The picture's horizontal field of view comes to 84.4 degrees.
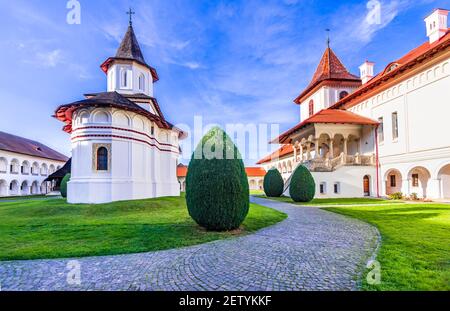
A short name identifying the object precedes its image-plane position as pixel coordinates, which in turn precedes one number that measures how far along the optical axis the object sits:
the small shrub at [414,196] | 17.33
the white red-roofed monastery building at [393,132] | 15.97
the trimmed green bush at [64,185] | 22.56
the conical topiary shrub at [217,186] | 6.96
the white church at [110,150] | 14.82
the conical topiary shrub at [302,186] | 16.55
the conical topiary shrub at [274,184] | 22.39
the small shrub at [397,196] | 18.42
